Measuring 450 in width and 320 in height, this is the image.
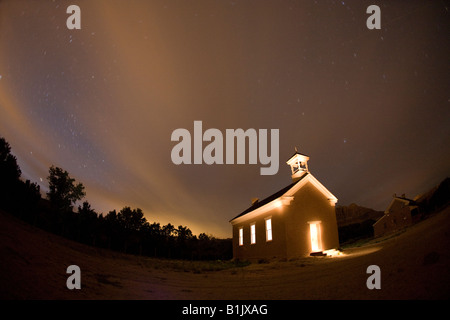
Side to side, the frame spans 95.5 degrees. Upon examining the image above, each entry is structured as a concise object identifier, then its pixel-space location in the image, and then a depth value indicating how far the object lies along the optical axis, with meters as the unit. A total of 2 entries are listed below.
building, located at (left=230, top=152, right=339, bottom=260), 14.82
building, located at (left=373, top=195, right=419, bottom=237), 25.67
